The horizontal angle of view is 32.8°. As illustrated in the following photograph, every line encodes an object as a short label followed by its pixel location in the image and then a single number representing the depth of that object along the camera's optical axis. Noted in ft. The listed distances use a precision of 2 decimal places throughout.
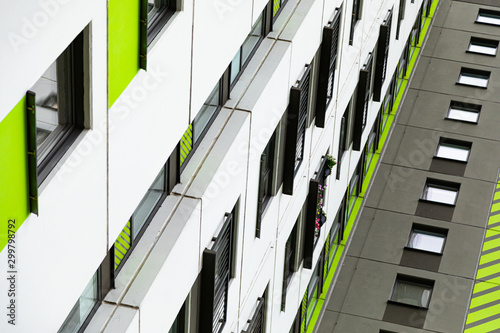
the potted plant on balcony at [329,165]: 61.52
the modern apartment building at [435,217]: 73.67
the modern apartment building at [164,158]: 20.80
